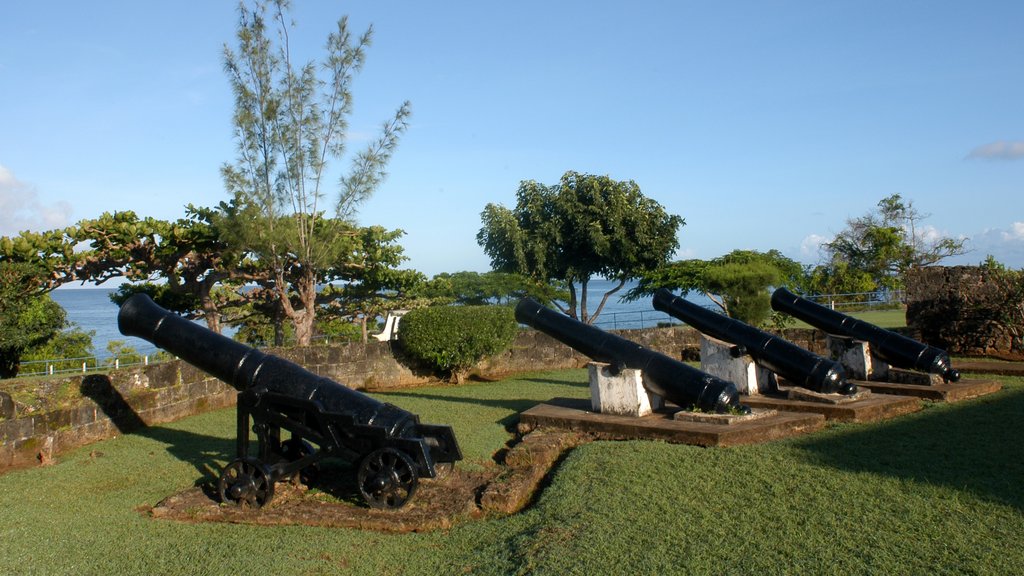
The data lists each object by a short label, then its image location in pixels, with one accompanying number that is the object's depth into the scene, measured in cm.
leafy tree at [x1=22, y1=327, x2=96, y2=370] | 1911
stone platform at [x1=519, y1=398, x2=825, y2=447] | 727
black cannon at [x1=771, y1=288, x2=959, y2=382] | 1048
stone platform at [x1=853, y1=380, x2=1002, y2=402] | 976
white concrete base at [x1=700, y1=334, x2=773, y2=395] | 969
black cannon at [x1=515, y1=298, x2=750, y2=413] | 783
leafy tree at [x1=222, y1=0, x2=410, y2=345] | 1405
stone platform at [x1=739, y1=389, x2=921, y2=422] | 852
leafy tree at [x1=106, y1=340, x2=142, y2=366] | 1992
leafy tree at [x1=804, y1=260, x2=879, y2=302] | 3675
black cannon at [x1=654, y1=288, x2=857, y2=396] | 906
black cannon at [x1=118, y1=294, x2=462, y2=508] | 551
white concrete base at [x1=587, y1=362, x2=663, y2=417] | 820
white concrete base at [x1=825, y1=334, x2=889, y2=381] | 1074
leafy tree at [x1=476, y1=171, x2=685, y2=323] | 2631
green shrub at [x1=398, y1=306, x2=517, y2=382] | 1320
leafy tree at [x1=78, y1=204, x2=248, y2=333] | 1320
